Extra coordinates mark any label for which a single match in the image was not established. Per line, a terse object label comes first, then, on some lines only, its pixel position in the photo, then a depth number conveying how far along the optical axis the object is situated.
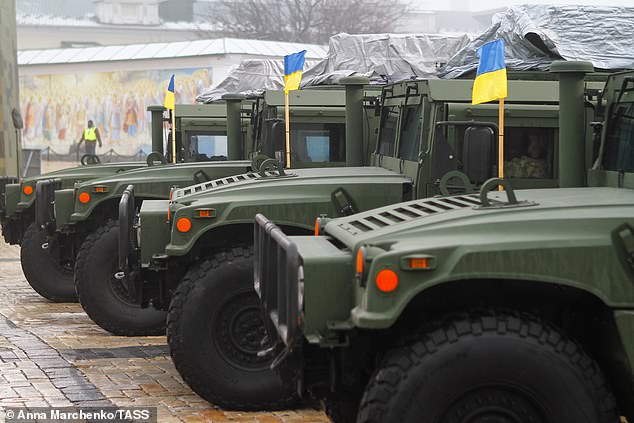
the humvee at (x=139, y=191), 9.45
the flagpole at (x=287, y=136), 9.75
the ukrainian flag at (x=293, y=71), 10.31
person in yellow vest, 35.37
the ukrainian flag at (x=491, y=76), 6.71
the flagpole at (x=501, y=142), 6.48
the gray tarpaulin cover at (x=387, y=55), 14.26
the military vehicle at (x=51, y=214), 10.92
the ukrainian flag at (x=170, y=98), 14.83
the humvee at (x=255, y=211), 6.75
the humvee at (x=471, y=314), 4.16
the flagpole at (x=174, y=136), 13.58
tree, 56.62
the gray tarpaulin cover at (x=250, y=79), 19.12
